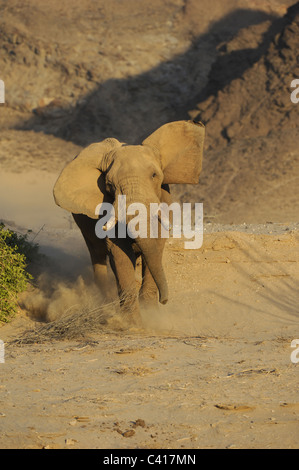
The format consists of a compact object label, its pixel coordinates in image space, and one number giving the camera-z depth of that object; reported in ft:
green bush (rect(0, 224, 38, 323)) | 58.29
